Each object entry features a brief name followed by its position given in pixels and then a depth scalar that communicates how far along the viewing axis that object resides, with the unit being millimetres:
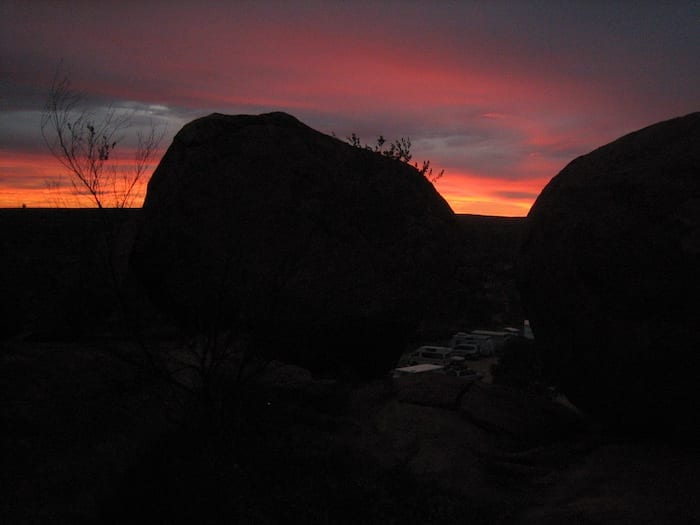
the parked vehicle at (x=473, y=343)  24625
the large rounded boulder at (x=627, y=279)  5180
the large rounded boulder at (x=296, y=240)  8523
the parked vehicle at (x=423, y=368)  16312
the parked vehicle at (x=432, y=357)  21464
